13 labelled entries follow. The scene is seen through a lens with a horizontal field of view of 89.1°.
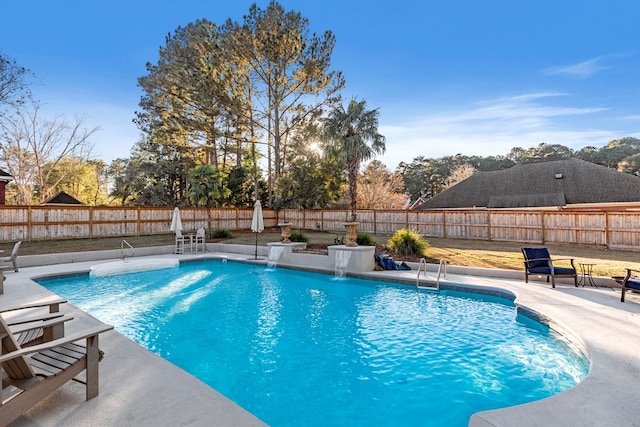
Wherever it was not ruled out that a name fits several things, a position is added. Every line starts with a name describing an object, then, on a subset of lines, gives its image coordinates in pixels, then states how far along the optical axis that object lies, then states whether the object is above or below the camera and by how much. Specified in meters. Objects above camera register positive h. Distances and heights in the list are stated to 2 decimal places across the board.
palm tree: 14.52 +3.65
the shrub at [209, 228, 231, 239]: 17.78 -0.87
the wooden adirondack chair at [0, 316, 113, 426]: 2.08 -1.09
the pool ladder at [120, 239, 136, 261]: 12.16 -1.28
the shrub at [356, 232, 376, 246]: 11.36 -0.85
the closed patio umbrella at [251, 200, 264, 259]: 12.76 -0.17
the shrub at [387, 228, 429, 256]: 10.93 -0.98
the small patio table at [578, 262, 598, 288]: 7.21 -1.47
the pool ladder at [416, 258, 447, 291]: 7.86 -1.58
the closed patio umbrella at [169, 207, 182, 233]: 13.95 -0.13
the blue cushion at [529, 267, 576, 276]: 7.12 -1.30
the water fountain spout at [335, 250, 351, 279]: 9.71 -1.41
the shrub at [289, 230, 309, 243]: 13.63 -0.88
